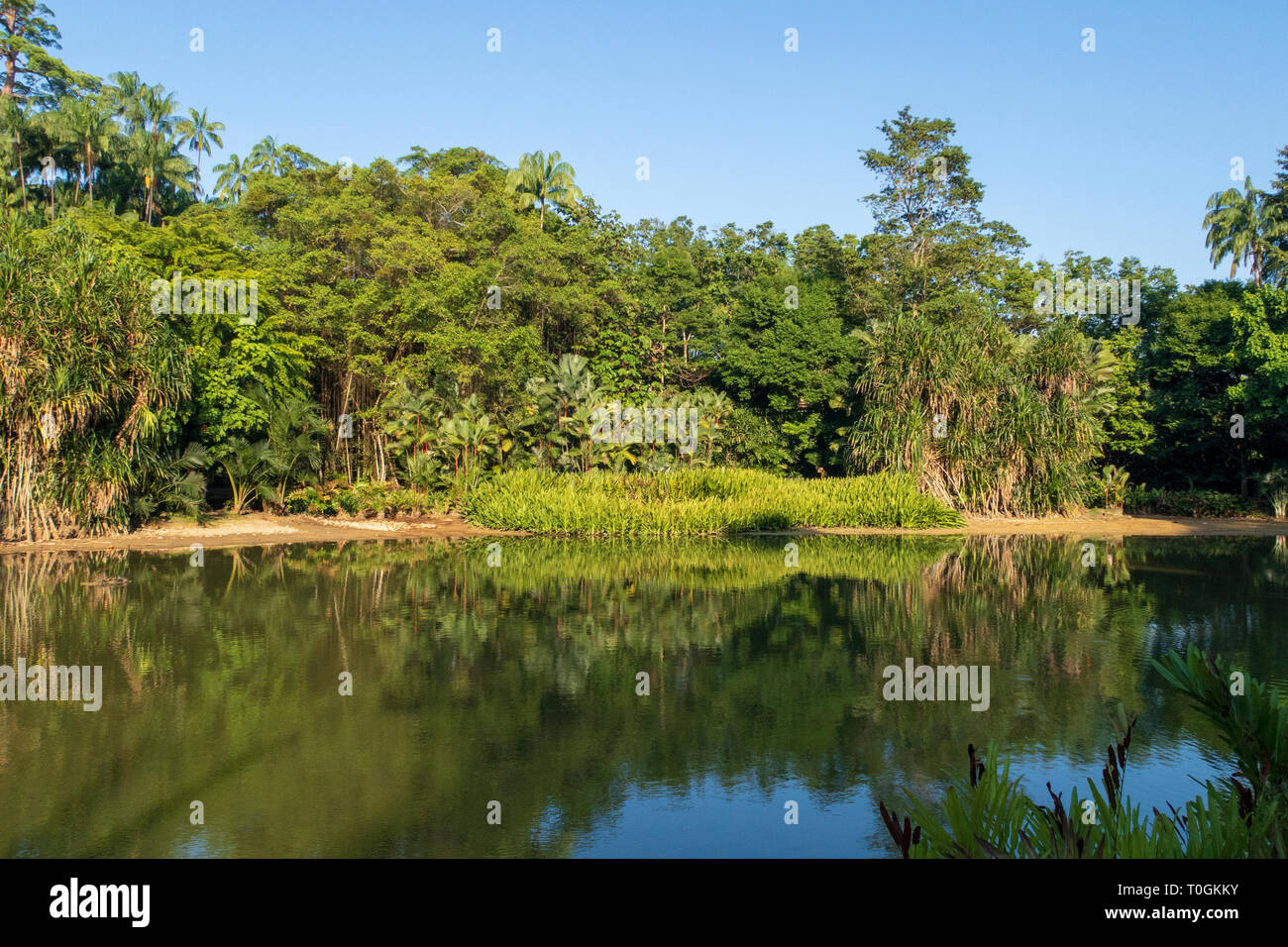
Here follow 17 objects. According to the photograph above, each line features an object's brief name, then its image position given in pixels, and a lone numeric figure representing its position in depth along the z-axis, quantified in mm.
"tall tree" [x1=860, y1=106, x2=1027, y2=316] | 31828
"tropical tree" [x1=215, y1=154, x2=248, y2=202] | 47000
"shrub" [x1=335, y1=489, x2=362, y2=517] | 24359
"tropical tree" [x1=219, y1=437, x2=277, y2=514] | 23281
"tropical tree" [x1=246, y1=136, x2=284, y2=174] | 47406
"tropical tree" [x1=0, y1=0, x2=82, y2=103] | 38062
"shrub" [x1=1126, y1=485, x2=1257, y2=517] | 27031
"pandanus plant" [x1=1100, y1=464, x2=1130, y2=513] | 28453
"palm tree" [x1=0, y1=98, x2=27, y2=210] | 34594
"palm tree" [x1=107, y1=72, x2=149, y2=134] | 41250
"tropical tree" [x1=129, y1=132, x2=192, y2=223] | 37281
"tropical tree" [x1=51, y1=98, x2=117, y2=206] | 34781
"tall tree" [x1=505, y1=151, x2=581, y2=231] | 33250
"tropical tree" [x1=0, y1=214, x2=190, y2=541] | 17906
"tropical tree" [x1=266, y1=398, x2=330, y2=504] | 23689
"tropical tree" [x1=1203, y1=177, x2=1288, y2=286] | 40281
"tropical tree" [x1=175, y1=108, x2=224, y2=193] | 48156
